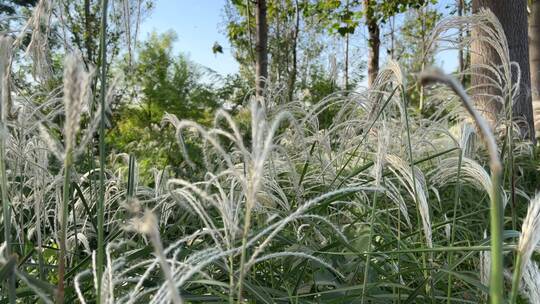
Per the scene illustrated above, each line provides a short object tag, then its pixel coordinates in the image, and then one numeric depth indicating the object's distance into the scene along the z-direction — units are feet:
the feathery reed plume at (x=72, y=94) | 1.04
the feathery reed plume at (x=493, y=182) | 0.81
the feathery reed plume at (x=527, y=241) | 1.20
